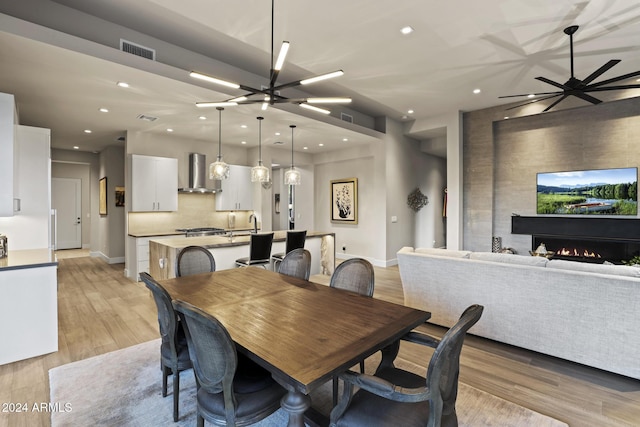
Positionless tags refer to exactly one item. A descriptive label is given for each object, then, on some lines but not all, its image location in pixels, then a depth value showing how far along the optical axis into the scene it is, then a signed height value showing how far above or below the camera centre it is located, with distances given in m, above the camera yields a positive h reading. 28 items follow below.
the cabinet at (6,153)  2.99 +0.54
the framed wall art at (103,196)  7.57 +0.31
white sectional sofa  2.42 -0.83
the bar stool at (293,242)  4.59 -0.50
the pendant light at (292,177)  5.45 +0.56
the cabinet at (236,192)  7.27 +0.41
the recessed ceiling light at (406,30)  3.44 +2.03
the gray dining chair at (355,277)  2.40 -0.55
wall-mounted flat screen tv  5.09 +0.31
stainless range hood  6.77 +0.77
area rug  1.99 -1.38
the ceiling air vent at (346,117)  6.31 +1.90
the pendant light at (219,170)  4.71 +0.59
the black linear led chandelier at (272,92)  2.64 +1.13
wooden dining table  1.29 -0.65
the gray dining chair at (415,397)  1.17 -0.79
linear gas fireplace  5.12 -0.47
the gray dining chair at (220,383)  1.35 -0.86
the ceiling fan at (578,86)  3.34 +1.46
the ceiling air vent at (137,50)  3.48 +1.84
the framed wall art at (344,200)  7.82 +0.23
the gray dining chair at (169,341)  1.83 -0.88
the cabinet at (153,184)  5.91 +0.49
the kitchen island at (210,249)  4.18 -0.61
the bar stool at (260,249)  4.13 -0.56
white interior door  9.11 -0.09
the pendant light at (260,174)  5.05 +0.57
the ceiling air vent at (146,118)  5.07 +1.52
